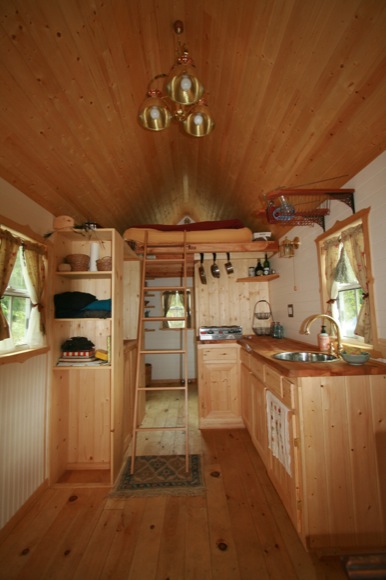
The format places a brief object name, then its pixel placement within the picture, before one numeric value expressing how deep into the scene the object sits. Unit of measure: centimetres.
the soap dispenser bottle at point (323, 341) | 219
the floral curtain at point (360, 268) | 190
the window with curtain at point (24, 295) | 197
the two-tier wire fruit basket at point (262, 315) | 380
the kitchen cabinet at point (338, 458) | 155
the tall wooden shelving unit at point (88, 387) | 237
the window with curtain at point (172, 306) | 577
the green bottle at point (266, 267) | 368
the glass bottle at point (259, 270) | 372
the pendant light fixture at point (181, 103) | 131
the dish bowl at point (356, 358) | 168
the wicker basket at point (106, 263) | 246
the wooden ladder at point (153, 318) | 243
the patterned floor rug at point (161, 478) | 216
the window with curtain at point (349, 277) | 189
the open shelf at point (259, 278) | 355
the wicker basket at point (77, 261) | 246
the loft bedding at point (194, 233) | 345
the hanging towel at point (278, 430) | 174
